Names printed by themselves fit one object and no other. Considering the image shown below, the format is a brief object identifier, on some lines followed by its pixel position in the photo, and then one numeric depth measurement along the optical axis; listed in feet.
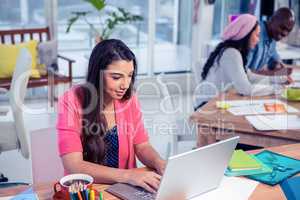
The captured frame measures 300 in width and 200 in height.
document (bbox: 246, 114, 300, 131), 7.39
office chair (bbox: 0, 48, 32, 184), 8.75
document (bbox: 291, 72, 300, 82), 10.79
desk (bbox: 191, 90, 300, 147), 7.29
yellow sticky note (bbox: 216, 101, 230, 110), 8.28
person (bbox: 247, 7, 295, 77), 11.19
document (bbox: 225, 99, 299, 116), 8.13
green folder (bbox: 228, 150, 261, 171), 5.68
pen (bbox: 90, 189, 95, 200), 4.40
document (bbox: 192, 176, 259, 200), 5.06
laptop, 4.35
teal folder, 5.49
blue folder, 4.57
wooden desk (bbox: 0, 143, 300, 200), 4.93
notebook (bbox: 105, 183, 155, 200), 4.88
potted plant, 15.26
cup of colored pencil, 4.36
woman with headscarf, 9.95
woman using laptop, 5.63
